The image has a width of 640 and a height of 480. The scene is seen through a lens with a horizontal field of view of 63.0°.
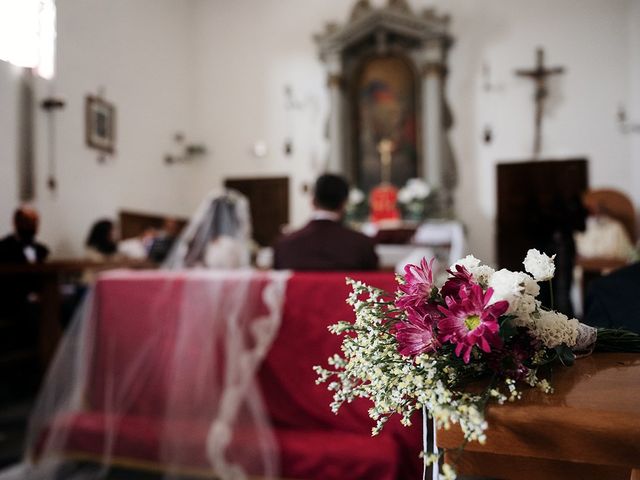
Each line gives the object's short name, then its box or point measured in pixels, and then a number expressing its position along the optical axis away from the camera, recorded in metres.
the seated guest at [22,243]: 1.74
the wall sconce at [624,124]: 7.11
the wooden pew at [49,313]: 2.54
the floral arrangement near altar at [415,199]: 7.18
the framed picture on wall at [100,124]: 6.09
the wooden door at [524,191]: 7.33
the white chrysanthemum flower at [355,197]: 7.39
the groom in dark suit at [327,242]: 2.80
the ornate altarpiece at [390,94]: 7.70
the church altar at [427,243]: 5.77
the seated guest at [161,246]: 5.25
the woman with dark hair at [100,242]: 5.59
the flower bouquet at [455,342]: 0.78
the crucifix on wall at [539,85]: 7.36
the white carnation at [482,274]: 0.92
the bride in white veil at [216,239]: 3.81
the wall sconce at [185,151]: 8.46
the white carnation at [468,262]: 0.93
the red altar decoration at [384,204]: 7.15
